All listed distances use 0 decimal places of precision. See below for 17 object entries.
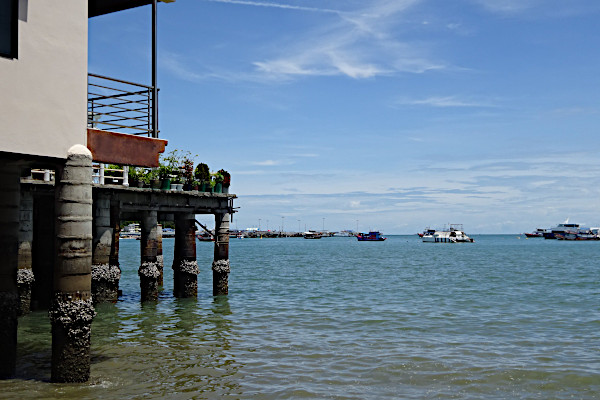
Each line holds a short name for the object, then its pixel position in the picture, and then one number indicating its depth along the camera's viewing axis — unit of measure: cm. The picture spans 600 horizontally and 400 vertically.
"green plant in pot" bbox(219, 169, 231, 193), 2862
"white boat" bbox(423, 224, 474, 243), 17212
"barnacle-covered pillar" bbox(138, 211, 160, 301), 2636
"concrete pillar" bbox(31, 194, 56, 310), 2331
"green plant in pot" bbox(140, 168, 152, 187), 2637
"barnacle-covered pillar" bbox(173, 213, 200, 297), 2720
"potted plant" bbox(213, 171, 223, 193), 2823
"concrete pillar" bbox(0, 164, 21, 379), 1317
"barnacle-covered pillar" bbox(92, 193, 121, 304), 2411
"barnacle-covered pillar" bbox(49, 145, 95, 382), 1191
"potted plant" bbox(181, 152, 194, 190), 2750
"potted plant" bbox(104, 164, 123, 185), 2478
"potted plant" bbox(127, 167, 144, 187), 2567
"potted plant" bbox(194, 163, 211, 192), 2788
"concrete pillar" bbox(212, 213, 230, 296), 2797
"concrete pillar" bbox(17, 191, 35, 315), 2169
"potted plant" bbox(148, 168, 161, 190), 2584
